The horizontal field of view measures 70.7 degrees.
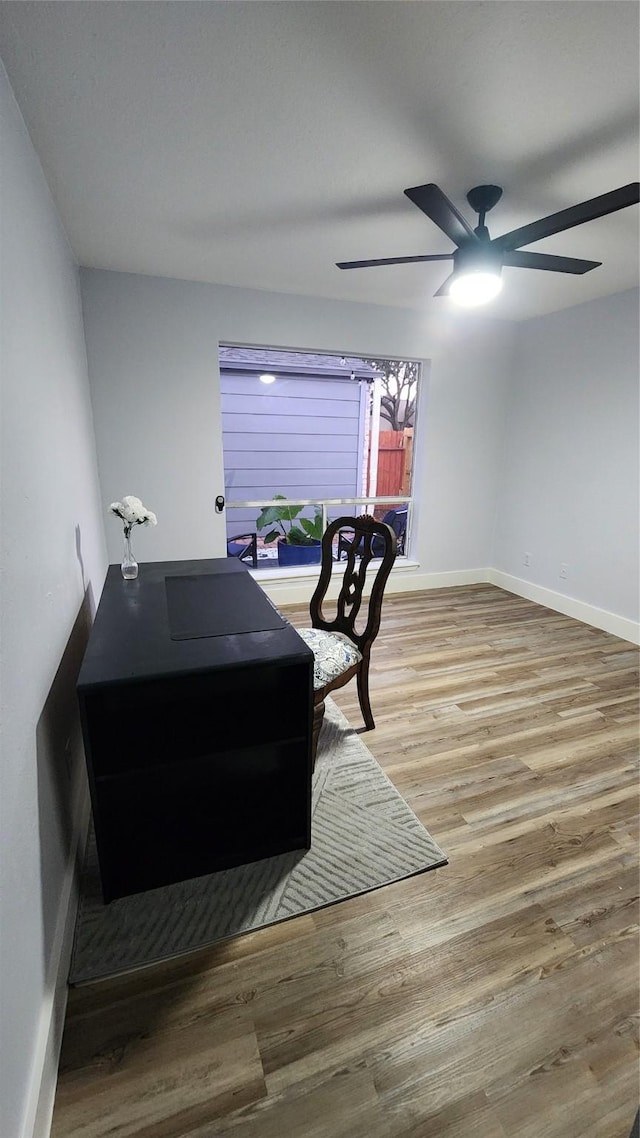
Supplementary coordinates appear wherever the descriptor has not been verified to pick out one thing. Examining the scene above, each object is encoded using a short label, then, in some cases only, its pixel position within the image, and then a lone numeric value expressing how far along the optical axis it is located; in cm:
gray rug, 127
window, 464
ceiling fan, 150
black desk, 127
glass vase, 201
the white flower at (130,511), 200
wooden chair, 190
